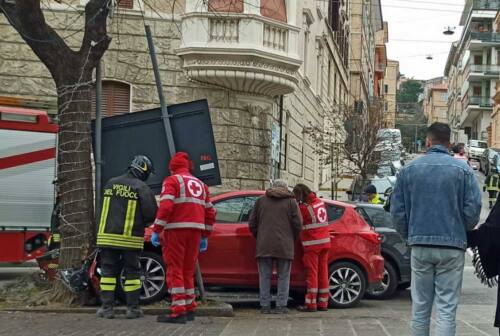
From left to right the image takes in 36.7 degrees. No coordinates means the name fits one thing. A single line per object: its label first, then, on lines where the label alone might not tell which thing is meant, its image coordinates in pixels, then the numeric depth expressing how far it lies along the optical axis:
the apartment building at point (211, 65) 17.70
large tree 9.59
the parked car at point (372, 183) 25.12
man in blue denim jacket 5.91
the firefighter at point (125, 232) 8.59
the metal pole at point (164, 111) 9.84
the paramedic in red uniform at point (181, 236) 8.48
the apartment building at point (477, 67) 84.62
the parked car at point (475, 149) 53.78
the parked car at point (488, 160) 38.69
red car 10.15
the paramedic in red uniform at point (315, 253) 10.01
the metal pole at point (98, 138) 9.99
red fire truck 12.62
